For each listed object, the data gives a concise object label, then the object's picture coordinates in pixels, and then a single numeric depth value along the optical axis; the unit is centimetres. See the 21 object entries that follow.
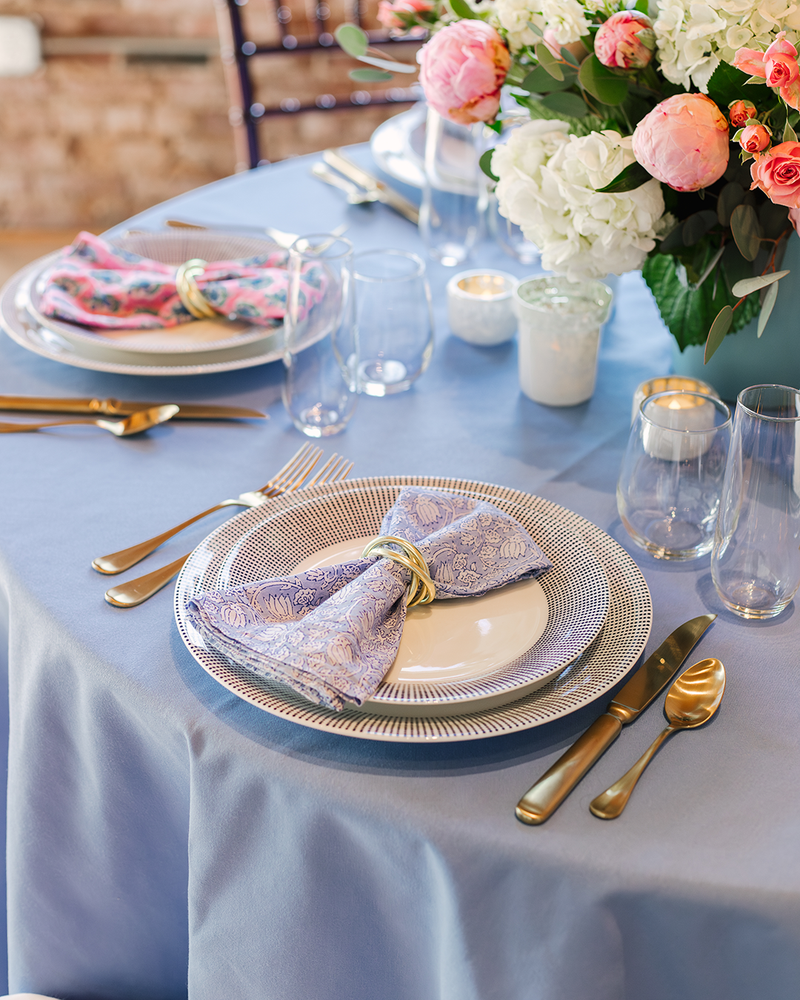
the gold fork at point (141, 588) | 76
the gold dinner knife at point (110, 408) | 104
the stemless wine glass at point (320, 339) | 95
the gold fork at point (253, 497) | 80
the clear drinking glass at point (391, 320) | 105
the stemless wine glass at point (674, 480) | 76
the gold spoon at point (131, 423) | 101
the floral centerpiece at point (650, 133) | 73
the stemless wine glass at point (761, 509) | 68
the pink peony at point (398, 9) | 114
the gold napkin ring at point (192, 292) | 118
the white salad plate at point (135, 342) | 109
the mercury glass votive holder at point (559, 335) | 102
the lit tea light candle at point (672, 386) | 98
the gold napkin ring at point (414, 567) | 72
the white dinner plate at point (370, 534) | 61
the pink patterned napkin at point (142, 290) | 115
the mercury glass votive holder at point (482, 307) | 117
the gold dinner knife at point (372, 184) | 152
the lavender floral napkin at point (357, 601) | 62
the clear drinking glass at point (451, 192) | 127
